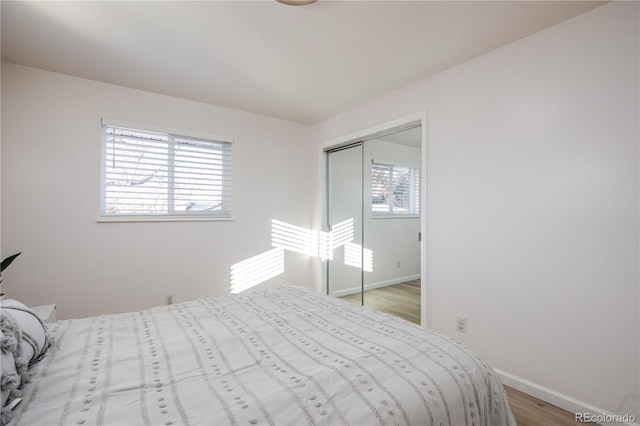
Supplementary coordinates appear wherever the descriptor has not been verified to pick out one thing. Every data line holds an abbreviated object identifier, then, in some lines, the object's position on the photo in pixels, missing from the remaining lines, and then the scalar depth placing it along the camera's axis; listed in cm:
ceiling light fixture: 173
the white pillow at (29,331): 109
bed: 88
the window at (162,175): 297
